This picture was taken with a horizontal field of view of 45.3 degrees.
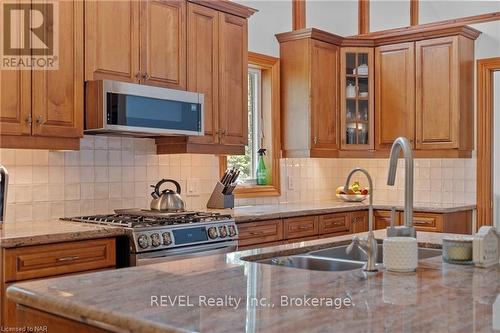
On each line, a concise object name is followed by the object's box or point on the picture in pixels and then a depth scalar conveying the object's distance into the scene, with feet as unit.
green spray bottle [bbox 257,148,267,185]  17.12
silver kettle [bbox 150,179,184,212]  12.51
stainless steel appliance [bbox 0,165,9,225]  10.39
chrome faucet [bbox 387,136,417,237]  6.73
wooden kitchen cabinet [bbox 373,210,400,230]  16.56
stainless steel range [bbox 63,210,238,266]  10.44
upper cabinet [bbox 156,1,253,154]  13.62
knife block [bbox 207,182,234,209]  14.61
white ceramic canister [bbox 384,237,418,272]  6.09
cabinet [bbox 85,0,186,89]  11.60
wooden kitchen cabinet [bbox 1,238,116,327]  8.93
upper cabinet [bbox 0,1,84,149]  10.23
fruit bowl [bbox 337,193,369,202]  17.75
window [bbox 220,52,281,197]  17.40
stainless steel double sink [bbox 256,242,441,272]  7.48
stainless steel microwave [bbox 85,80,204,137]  11.34
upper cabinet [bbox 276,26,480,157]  16.90
